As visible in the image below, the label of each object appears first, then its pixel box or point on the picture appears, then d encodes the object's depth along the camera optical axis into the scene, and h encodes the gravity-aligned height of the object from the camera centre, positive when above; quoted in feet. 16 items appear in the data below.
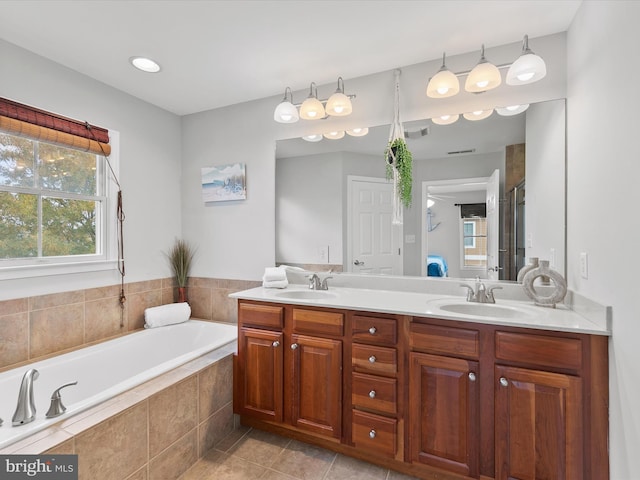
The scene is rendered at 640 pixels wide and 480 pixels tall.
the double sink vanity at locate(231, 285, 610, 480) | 4.36 -2.44
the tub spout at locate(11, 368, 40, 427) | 4.18 -2.32
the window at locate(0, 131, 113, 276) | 6.23 +0.82
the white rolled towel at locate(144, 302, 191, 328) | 8.38 -2.13
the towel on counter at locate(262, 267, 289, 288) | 7.59 -0.98
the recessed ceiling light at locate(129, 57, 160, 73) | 6.63 +3.93
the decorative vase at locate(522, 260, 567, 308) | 5.32 -0.84
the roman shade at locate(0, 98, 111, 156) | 5.96 +2.44
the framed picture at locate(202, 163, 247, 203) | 8.75 +1.67
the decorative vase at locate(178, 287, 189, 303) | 9.36 -1.71
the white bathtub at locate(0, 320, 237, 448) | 4.90 -2.71
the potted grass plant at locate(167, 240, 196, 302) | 9.41 -0.74
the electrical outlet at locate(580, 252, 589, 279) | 4.86 -0.43
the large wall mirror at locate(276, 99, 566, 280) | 5.99 +1.04
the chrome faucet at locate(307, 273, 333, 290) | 7.42 -1.10
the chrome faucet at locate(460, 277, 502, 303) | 5.90 -1.08
